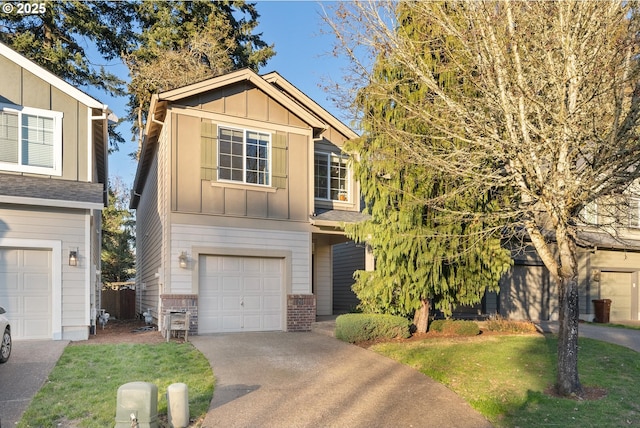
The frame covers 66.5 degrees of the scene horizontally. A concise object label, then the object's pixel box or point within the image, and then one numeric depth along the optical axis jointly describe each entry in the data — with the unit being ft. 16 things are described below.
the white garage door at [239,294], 39.83
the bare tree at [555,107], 22.54
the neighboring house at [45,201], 34.94
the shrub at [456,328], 38.29
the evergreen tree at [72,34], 72.90
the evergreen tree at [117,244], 91.71
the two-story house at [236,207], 39.09
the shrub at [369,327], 35.19
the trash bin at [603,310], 57.47
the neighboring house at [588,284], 54.75
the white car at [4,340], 26.50
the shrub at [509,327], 40.93
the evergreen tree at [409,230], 34.73
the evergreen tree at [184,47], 77.51
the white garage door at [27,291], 34.78
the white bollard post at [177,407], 18.54
